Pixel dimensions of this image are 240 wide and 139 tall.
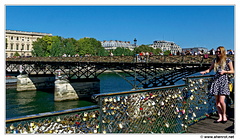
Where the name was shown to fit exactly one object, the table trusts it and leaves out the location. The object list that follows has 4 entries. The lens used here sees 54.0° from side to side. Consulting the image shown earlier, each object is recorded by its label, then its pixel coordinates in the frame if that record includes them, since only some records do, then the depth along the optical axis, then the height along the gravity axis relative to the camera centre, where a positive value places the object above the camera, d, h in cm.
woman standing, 487 -9
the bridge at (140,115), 339 -78
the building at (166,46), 19164 +2159
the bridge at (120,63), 1881 +92
